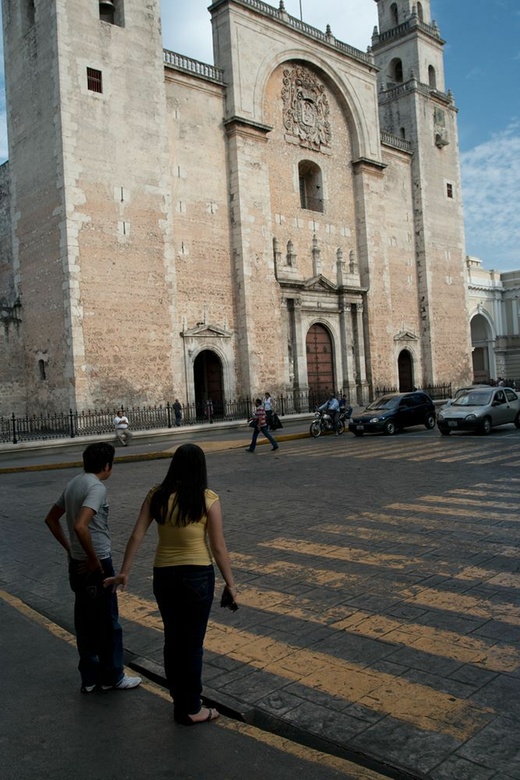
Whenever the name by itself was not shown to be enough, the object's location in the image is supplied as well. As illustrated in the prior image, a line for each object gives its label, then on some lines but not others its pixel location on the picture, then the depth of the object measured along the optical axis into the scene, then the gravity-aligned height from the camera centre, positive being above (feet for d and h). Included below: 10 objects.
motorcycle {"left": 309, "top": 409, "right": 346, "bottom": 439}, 71.97 -3.55
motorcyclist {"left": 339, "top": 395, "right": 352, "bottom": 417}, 75.19 -1.99
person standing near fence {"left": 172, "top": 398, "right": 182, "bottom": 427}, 80.28 -1.18
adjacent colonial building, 174.19 +17.06
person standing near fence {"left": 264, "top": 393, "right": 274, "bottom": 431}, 70.08 -1.32
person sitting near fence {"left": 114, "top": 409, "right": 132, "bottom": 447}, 68.08 -2.45
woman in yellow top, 11.36 -2.96
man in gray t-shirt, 12.96 -3.82
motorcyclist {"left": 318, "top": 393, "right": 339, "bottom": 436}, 71.67 -1.71
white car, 60.29 -2.58
